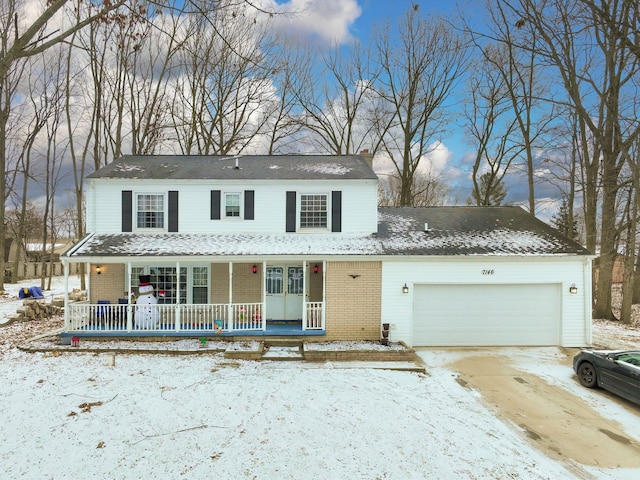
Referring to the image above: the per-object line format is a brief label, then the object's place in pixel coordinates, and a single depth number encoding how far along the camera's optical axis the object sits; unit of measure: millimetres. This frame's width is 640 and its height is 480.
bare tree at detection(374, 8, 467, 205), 21719
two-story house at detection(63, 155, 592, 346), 10508
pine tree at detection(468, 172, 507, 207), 21875
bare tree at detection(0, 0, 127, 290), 6266
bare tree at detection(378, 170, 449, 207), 32781
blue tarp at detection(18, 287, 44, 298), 17973
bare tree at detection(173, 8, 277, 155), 21203
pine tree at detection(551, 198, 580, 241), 30339
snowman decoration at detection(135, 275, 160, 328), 10422
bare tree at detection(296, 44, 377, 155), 23969
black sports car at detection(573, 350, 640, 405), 6980
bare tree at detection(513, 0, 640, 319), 14466
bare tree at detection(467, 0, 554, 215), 18625
